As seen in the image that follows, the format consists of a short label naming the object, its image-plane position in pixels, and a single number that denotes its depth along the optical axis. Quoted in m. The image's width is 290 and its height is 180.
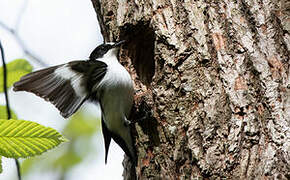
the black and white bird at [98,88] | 5.77
